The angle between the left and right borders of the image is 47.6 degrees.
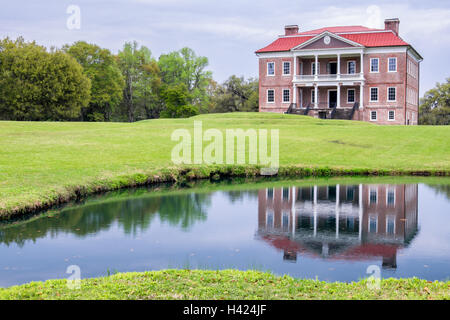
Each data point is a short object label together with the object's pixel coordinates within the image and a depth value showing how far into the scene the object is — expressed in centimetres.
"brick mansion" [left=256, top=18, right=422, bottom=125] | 5272
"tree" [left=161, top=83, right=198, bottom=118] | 6894
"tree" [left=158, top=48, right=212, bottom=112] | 7900
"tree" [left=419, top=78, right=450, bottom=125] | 7012
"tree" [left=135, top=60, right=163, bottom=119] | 7419
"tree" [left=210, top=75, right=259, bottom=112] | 7325
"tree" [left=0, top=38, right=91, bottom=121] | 5394
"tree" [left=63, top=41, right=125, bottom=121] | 6506
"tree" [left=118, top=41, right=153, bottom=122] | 7431
